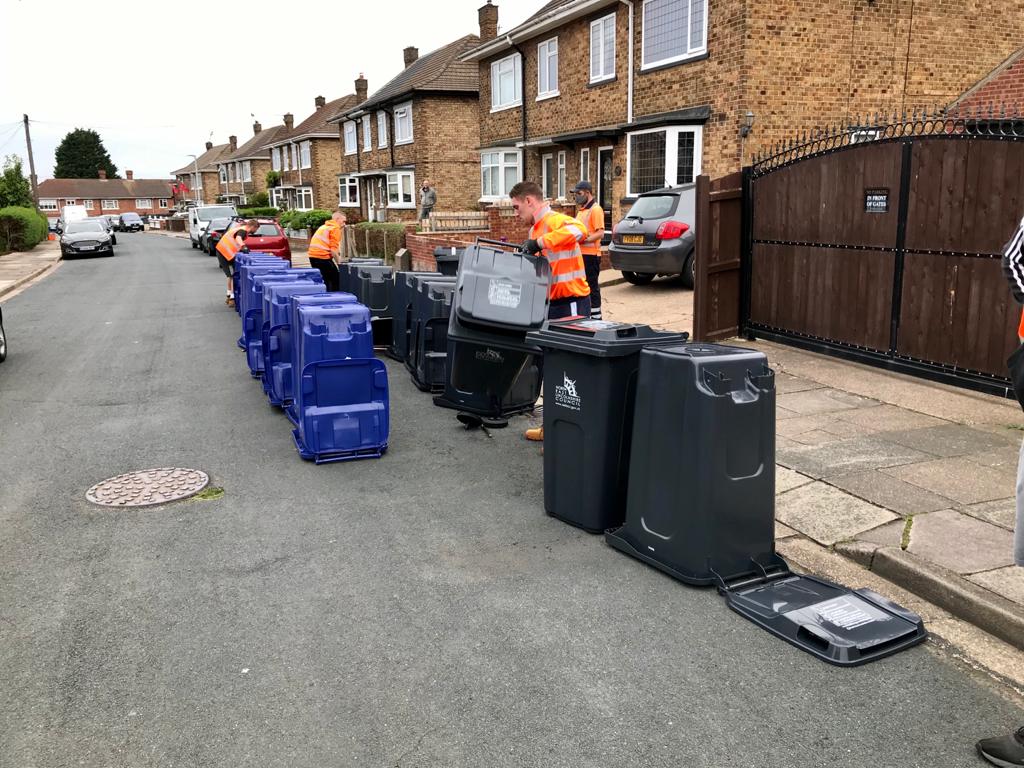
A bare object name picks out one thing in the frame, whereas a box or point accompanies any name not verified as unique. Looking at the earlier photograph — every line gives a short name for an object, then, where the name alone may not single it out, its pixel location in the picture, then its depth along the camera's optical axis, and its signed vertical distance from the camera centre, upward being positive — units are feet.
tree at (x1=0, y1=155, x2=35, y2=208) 140.77 +6.31
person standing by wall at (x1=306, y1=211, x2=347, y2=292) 42.98 -1.52
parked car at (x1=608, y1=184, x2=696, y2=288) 44.91 -1.04
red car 68.03 -1.62
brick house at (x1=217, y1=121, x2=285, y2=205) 241.35 +16.15
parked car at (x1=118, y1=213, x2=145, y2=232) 247.09 -0.21
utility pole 174.50 +9.91
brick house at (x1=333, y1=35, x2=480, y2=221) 115.75 +12.07
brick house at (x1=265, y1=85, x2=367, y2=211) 179.22 +13.48
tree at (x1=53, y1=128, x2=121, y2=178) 396.37 +31.02
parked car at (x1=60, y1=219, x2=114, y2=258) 110.11 -2.18
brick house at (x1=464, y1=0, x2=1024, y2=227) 54.34 +9.83
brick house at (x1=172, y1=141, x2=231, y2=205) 314.14 +17.03
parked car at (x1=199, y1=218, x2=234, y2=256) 106.11 -1.52
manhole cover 18.84 -6.05
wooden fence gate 24.04 -1.18
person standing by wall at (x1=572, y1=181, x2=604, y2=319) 31.68 -0.66
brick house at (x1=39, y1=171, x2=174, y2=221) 373.20 +12.61
